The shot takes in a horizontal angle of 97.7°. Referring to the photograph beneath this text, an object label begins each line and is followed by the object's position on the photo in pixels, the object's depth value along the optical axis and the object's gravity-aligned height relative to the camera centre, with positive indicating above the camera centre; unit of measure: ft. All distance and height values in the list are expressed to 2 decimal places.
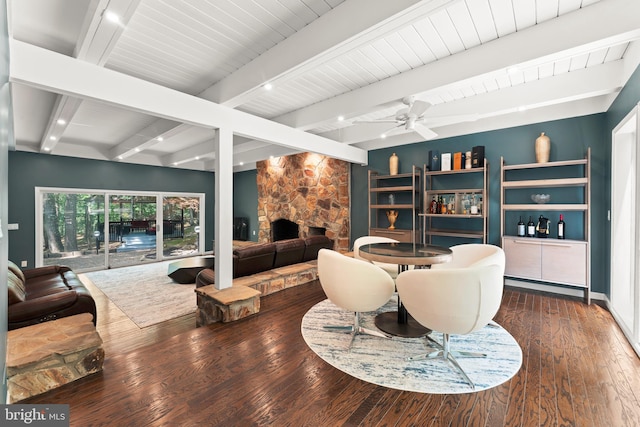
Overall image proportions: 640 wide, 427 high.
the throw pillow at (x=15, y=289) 7.92 -2.35
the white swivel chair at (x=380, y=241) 11.88 -1.47
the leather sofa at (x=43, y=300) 7.74 -2.80
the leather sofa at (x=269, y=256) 12.66 -2.20
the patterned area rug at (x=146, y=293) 12.41 -4.43
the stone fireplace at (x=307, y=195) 20.64 +1.46
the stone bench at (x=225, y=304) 9.98 -3.37
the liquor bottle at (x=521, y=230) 13.94 -0.84
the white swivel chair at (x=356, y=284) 7.78 -1.99
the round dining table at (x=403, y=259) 8.47 -1.41
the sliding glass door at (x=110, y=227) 20.80 -1.18
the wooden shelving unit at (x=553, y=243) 12.01 -1.36
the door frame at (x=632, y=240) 8.17 -0.99
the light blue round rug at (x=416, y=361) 6.63 -3.97
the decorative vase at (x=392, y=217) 18.30 -0.25
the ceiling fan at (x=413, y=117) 9.22 +3.39
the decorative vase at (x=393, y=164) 18.21 +3.22
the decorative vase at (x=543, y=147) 13.20 +3.12
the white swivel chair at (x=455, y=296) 6.38 -1.96
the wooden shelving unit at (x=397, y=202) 17.25 +0.72
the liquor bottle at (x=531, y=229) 13.66 -0.78
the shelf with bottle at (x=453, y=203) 15.53 +0.61
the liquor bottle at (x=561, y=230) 13.06 -0.79
